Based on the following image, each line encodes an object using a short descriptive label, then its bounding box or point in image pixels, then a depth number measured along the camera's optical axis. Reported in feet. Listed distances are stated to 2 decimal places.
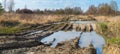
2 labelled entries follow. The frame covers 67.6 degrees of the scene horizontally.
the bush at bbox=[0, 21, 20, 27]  35.19
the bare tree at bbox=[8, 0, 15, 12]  104.32
